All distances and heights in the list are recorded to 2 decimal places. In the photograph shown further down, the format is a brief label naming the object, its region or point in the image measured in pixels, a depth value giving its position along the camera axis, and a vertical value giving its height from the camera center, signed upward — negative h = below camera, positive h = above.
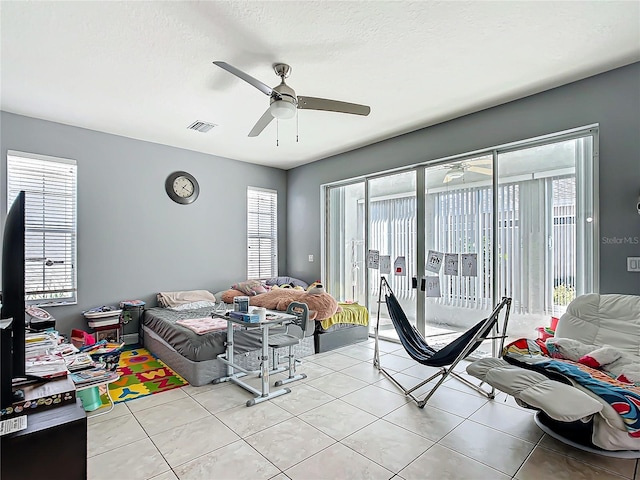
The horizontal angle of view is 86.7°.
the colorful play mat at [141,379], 3.09 -1.37
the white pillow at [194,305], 4.63 -0.88
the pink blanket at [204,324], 3.47 -0.89
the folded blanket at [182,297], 4.79 -0.80
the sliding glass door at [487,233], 3.28 +0.11
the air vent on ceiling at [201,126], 4.19 +1.48
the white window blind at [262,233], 6.05 +0.18
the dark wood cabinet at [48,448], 1.20 -0.75
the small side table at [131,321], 4.47 -1.05
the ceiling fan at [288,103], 2.67 +1.16
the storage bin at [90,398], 2.69 -1.25
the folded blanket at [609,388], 1.88 -0.89
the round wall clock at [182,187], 5.09 +0.86
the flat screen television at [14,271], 1.42 -0.12
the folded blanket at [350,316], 4.36 -0.99
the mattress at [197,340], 3.29 -1.00
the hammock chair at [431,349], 2.55 -0.90
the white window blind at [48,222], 3.96 +0.26
